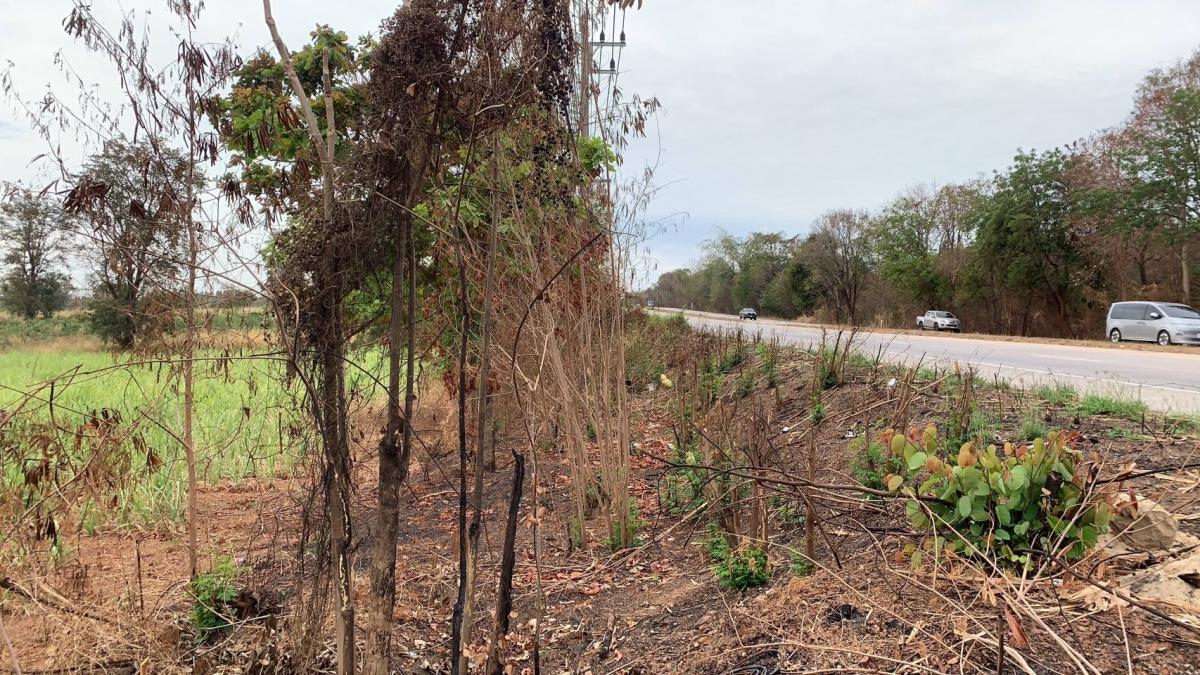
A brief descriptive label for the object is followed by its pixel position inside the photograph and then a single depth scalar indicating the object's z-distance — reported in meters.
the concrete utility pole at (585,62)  4.01
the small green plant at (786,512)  4.35
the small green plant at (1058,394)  5.29
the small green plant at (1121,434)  4.23
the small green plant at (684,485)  4.83
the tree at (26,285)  15.37
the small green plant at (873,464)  4.29
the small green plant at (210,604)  3.21
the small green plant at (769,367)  8.66
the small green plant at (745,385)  8.66
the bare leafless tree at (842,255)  40.44
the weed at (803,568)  3.37
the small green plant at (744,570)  3.52
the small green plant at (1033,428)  4.36
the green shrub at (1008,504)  2.48
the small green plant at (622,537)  4.57
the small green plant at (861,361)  7.74
